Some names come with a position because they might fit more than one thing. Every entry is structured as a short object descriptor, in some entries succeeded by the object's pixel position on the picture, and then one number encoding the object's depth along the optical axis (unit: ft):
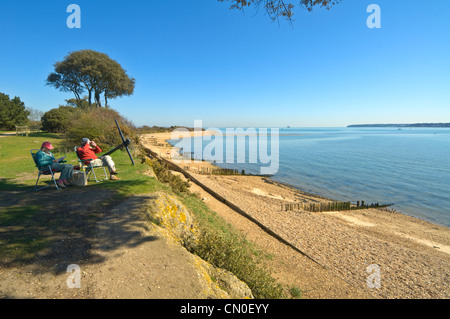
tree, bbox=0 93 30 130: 115.55
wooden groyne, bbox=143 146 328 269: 28.22
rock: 12.80
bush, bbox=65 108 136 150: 56.29
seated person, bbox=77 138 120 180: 25.76
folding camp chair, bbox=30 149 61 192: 22.03
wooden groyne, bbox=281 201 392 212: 45.99
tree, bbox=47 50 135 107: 101.81
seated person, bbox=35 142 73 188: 21.52
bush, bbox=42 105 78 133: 92.43
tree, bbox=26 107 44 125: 192.44
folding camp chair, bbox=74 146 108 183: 25.79
